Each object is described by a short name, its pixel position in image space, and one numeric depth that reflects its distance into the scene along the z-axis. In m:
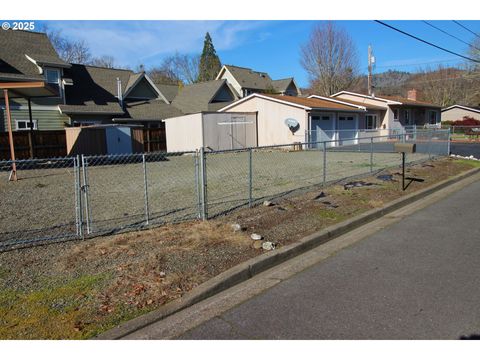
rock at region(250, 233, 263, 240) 5.60
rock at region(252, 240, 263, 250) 5.32
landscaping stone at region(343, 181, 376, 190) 9.81
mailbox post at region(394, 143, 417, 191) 10.12
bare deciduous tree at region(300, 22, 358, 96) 48.03
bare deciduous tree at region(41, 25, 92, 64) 47.18
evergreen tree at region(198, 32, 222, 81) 65.38
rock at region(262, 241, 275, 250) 5.28
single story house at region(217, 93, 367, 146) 24.58
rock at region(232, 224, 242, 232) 6.03
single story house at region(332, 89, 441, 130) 34.16
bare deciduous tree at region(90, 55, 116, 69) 55.33
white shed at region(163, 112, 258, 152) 23.33
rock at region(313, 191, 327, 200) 8.52
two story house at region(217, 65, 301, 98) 43.47
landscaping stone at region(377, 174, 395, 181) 10.88
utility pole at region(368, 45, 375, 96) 38.50
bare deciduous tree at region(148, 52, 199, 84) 67.50
